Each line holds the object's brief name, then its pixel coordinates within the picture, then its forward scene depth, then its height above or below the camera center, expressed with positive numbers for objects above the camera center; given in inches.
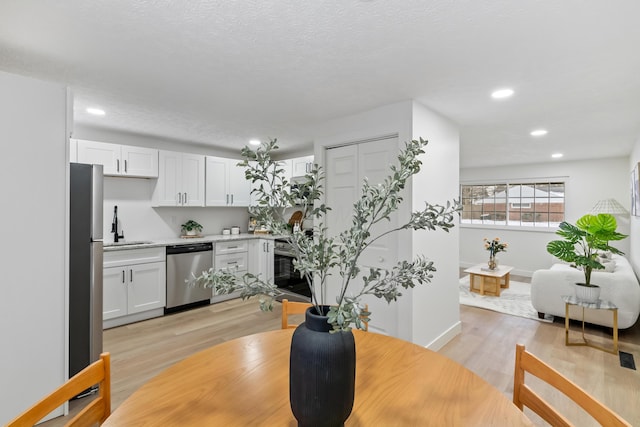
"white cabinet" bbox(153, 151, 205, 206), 165.9 +17.4
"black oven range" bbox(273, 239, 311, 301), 170.4 -37.1
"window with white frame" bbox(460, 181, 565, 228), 246.1 +9.8
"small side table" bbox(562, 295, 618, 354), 118.1 -37.6
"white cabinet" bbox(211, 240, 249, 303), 175.5 -26.9
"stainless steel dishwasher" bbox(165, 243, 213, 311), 156.0 -31.5
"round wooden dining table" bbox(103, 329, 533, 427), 35.5 -24.4
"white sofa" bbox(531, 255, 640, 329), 128.1 -34.6
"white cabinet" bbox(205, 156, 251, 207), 185.6 +17.6
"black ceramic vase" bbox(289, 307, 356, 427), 30.8 -16.9
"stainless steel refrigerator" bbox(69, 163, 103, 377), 87.7 -16.3
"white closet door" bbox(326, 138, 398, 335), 113.0 +7.3
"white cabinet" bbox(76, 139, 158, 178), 140.4 +25.7
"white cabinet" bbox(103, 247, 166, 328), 137.1 -35.7
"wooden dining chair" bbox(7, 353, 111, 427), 31.8 -22.4
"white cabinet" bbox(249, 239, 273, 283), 186.9 -28.4
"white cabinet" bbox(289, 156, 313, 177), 187.8 +30.2
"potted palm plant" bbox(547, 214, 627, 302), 122.7 -12.3
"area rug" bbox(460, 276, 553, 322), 164.1 -52.0
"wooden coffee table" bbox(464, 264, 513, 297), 190.1 -43.9
